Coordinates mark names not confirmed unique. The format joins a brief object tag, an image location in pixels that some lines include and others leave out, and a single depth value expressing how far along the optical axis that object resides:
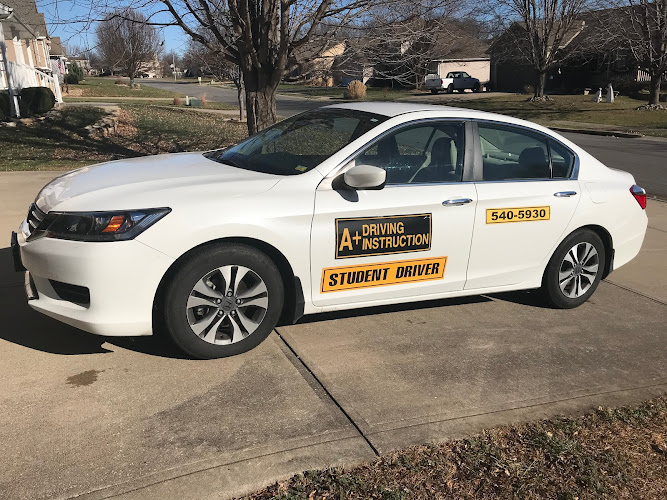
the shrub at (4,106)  16.91
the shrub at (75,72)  55.12
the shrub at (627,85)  39.88
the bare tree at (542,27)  31.69
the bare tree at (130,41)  9.77
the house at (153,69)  86.93
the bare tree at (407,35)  9.93
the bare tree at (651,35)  29.27
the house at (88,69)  97.16
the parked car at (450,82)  48.00
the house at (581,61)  34.03
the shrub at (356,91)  42.80
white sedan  3.47
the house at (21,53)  17.53
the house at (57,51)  52.49
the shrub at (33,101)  18.58
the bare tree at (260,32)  9.50
